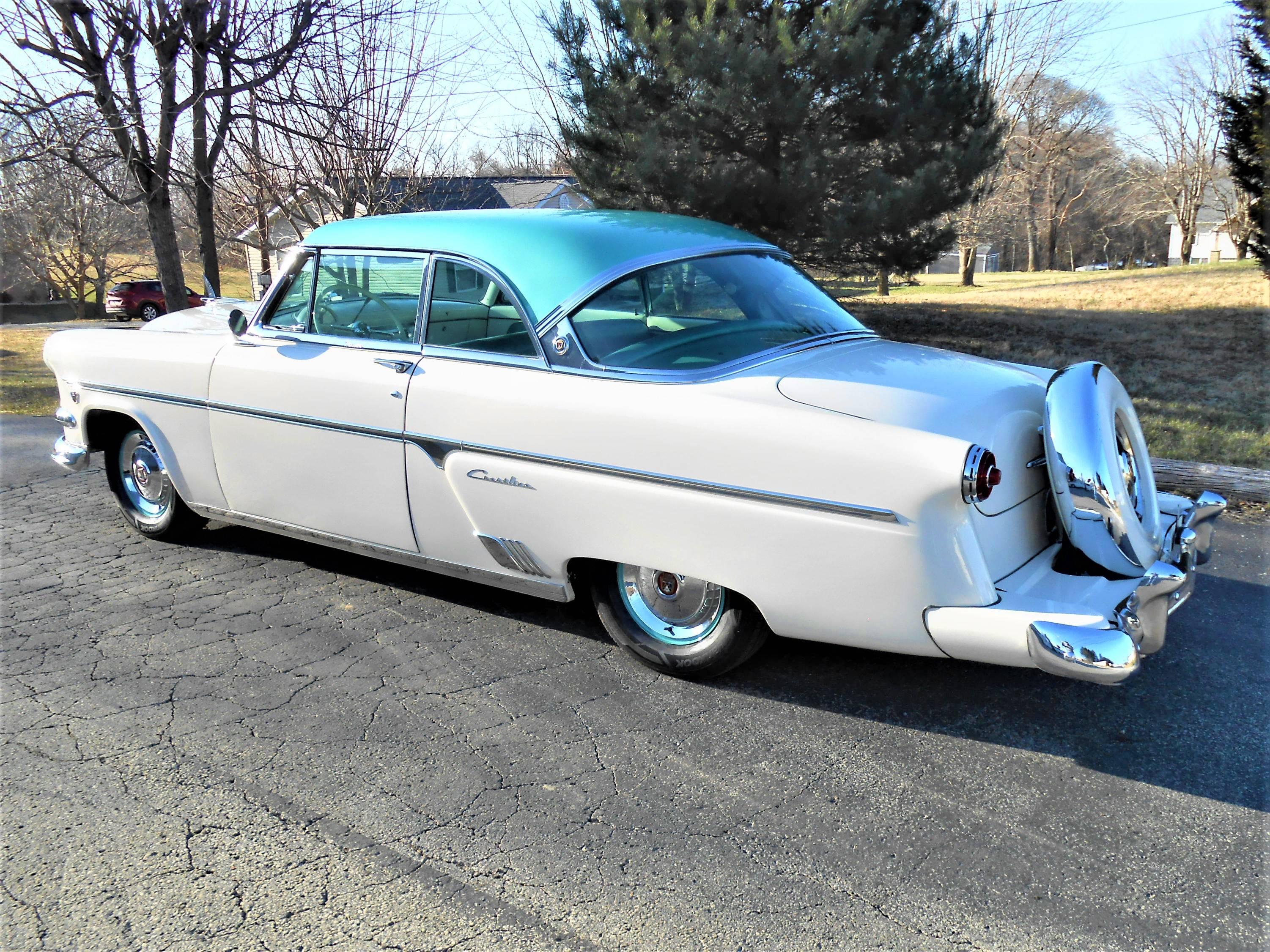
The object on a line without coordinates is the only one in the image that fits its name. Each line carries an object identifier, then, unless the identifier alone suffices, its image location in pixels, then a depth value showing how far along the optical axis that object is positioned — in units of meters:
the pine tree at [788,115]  10.69
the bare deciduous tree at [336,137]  10.11
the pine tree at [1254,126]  12.64
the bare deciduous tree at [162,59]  9.83
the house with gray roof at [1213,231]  45.59
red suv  32.66
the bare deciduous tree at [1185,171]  47.62
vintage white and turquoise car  2.82
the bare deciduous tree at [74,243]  34.62
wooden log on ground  5.63
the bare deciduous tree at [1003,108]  12.74
